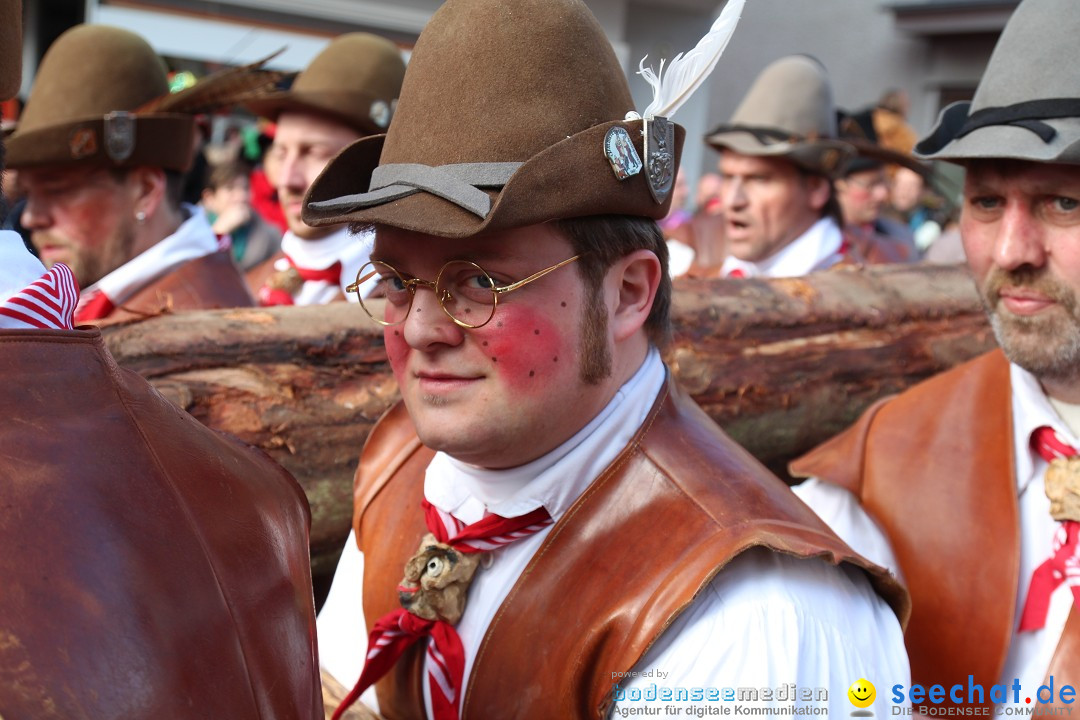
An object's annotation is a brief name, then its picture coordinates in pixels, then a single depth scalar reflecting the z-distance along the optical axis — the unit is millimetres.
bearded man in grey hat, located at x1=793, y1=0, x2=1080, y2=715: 2482
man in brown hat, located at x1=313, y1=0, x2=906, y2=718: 1767
